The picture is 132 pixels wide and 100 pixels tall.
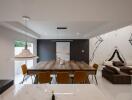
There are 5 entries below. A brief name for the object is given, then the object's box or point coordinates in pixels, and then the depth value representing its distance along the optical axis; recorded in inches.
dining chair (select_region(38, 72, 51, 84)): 113.7
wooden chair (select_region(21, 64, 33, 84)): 131.6
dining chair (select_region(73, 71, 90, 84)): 115.8
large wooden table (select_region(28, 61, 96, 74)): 121.8
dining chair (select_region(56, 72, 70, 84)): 111.4
